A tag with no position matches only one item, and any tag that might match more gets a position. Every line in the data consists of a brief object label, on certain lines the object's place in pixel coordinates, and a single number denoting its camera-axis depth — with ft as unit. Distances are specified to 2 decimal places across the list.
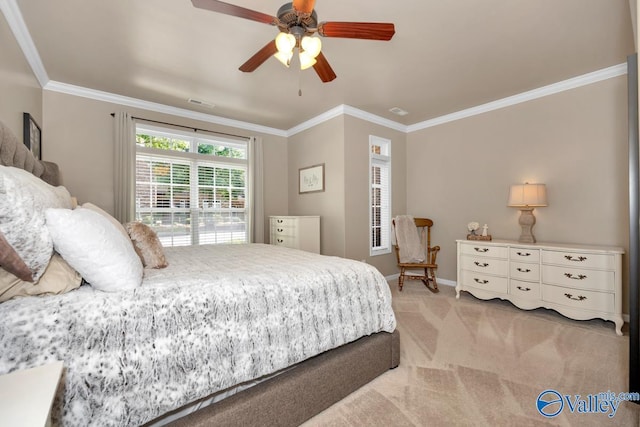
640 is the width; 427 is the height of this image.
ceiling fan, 5.29
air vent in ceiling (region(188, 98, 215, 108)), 12.32
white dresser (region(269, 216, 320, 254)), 13.38
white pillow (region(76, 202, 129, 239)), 5.76
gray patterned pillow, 3.14
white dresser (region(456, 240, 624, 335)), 8.76
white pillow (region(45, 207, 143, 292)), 3.58
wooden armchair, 13.19
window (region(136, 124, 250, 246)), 12.67
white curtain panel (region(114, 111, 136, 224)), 11.52
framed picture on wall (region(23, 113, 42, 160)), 8.51
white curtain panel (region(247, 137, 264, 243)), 14.83
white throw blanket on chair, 13.64
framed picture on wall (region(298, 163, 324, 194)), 14.60
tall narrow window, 15.10
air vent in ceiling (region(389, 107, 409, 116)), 13.57
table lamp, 10.54
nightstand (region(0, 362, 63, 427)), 2.08
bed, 3.30
